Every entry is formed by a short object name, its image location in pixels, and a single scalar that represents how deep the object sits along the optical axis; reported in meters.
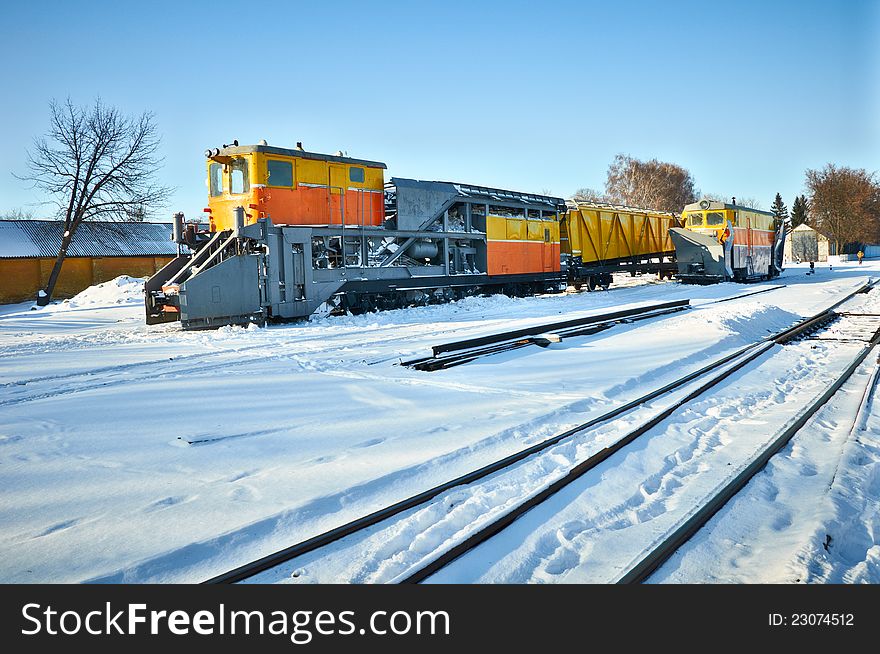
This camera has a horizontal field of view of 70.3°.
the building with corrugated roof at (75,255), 34.09
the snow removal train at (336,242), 13.12
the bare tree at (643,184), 69.62
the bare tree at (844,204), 67.62
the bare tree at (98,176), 33.62
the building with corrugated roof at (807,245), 68.44
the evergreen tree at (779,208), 103.88
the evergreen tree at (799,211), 95.38
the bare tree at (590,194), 74.91
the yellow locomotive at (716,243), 27.20
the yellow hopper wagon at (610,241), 23.91
